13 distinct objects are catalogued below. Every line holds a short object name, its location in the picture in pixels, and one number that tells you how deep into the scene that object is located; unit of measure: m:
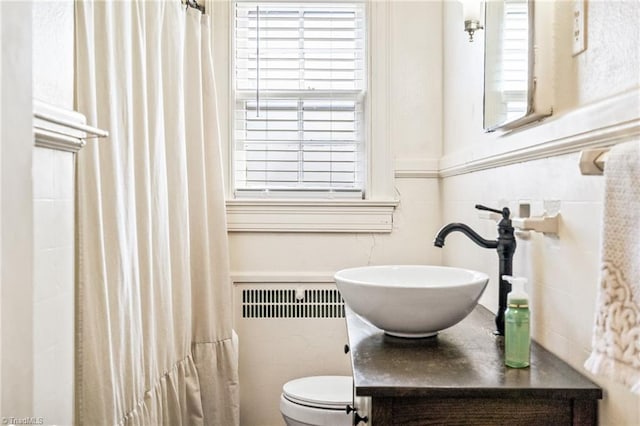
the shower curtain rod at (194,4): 2.10
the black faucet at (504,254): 1.34
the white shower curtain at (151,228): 1.33
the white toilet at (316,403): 1.86
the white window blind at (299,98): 2.44
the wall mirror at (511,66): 1.27
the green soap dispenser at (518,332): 1.10
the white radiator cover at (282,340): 2.38
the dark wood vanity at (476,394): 0.99
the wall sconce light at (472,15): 1.75
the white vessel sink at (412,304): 1.22
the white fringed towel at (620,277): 0.70
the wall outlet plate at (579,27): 1.09
